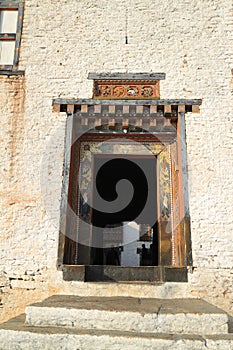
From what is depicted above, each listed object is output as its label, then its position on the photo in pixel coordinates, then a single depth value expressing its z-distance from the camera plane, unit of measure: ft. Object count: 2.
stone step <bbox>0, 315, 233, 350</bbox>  9.75
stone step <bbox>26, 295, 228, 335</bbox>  10.93
